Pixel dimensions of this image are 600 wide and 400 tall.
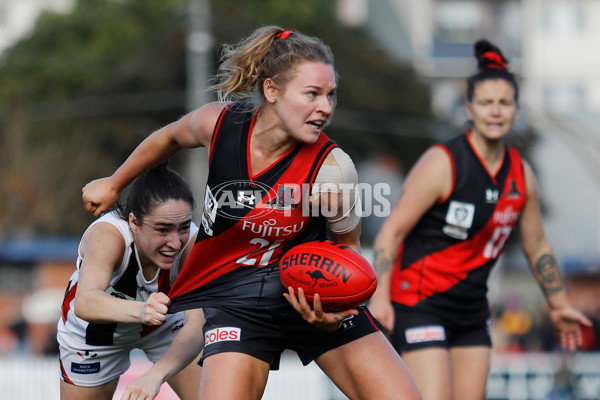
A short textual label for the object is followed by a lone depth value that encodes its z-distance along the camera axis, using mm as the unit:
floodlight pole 46250
